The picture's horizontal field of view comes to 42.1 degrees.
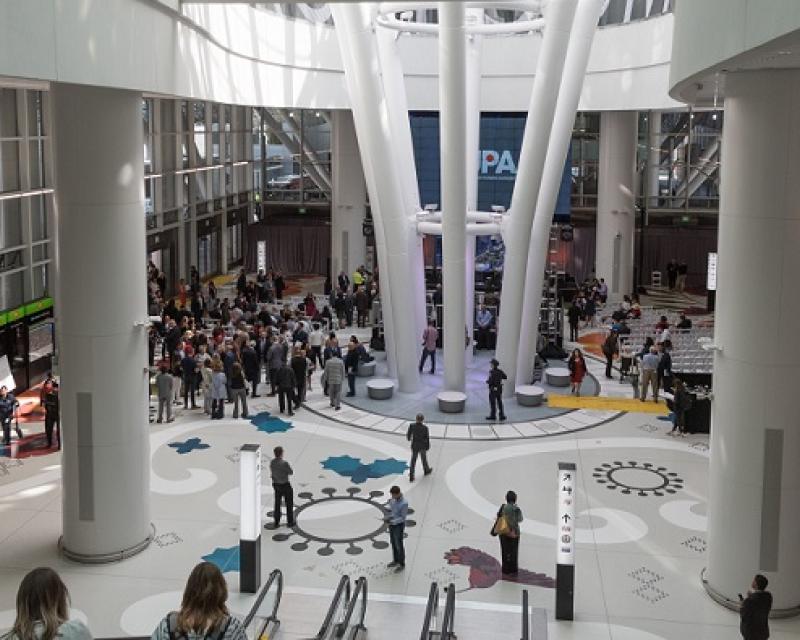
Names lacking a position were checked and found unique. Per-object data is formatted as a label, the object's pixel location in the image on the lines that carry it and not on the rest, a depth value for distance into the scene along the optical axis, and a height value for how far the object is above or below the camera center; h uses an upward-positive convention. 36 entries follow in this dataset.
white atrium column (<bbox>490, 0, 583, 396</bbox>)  20.50 +0.00
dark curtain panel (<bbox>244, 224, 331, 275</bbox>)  47.41 -3.38
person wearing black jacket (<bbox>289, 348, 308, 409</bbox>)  22.41 -4.26
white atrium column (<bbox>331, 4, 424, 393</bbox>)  20.86 -0.07
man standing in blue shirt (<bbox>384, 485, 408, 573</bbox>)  13.65 -4.53
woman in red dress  23.77 -4.44
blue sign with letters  31.06 +0.32
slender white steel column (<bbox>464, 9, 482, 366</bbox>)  25.83 +0.97
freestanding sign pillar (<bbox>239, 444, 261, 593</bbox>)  12.54 -4.23
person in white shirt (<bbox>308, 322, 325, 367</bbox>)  25.99 -4.19
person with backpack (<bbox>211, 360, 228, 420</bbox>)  21.20 -4.40
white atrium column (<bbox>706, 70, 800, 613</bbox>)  11.80 -1.99
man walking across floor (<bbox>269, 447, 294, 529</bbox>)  15.12 -4.51
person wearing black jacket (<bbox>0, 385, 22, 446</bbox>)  19.05 -4.32
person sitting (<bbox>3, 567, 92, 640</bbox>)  4.83 -2.04
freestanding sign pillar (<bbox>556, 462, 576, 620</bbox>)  12.12 -4.30
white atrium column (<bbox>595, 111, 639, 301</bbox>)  37.91 -0.90
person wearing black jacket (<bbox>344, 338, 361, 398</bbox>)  23.70 -4.31
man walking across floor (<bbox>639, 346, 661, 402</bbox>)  23.31 -4.34
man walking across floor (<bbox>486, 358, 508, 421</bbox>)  21.45 -4.36
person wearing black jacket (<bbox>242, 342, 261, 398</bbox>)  23.03 -4.24
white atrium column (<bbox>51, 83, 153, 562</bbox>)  13.20 -1.93
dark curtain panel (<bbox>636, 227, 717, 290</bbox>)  44.12 -3.17
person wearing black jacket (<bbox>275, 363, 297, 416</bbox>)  21.67 -4.36
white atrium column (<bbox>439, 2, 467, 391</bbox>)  19.11 -0.06
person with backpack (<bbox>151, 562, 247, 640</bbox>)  5.21 -2.22
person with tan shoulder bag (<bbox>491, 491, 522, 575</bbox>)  13.54 -4.62
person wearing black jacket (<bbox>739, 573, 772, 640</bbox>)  10.75 -4.49
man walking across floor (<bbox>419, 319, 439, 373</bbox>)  25.33 -4.05
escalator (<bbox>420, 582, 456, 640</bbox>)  10.23 -4.47
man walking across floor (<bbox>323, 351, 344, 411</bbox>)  22.25 -4.34
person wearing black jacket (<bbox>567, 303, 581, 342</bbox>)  30.56 -4.22
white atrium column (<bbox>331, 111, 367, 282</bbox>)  38.75 -0.91
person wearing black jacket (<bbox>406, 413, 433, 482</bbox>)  17.39 -4.42
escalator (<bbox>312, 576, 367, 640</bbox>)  10.46 -4.71
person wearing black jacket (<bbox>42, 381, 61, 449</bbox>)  18.97 -4.28
